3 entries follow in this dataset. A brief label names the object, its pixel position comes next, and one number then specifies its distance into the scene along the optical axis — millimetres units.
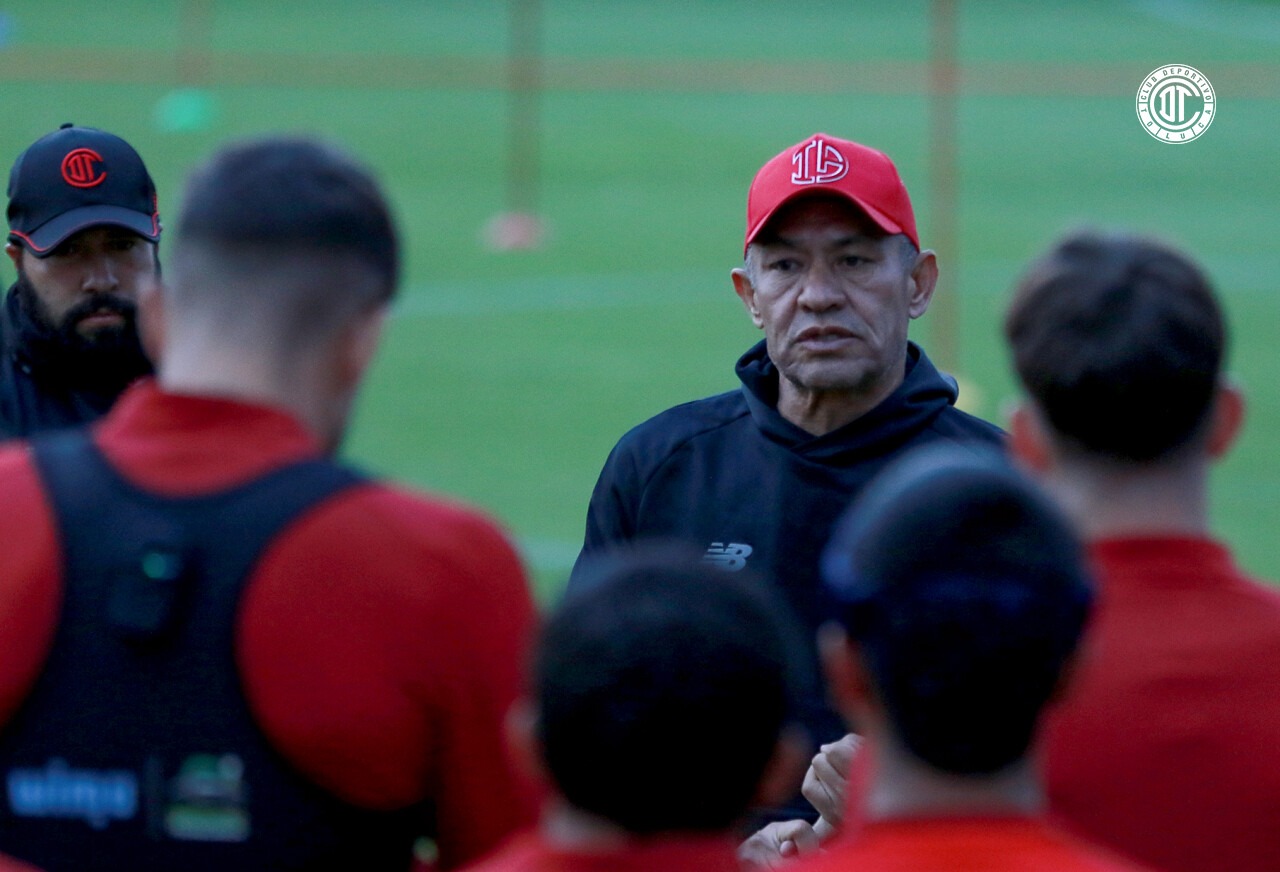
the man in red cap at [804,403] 8922
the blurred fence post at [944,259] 28733
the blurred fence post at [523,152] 44344
